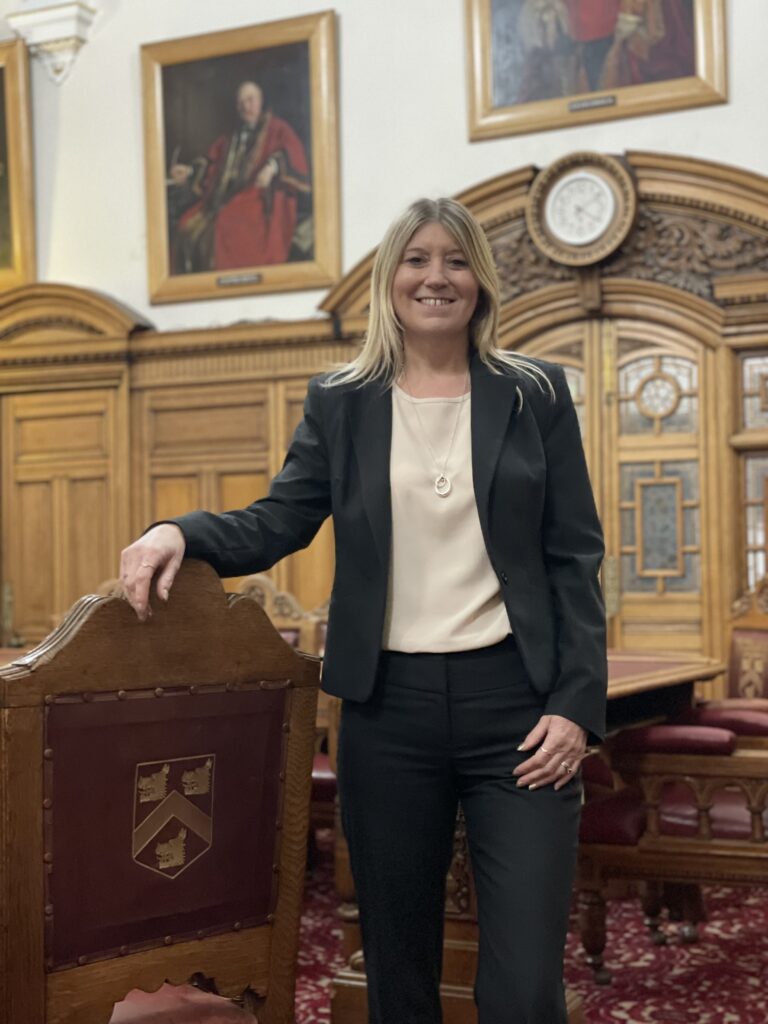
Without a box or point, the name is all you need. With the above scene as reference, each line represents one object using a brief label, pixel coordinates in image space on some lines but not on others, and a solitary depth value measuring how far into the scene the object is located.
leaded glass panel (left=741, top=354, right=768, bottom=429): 7.62
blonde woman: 2.27
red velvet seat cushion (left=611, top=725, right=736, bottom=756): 3.91
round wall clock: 7.77
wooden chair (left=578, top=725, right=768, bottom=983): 3.91
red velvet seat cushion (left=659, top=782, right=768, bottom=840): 3.99
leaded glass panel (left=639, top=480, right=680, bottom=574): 7.80
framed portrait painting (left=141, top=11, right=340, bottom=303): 8.88
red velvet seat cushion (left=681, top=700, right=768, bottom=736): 4.43
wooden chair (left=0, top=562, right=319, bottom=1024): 1.97
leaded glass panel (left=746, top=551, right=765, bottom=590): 7.63
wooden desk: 4.40
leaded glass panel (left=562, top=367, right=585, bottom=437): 8.07
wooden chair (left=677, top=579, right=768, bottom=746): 5.57
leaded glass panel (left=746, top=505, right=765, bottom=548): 7.64
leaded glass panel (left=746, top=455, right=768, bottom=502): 7.64
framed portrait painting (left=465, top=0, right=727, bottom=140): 7.86
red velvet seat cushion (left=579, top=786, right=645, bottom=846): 4.06
